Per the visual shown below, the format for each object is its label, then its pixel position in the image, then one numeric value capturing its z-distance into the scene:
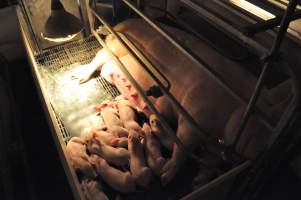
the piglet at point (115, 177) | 1.49
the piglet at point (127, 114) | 1.77
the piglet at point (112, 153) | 1.60
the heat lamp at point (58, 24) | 1.35
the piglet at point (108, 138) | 1.68
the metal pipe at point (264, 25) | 0.81
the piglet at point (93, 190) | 1.44
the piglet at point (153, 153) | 1.58
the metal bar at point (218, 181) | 1.16
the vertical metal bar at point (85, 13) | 2.29
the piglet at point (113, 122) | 1.75
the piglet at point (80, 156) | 1.57
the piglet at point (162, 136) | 1.68
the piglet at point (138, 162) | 1.51
